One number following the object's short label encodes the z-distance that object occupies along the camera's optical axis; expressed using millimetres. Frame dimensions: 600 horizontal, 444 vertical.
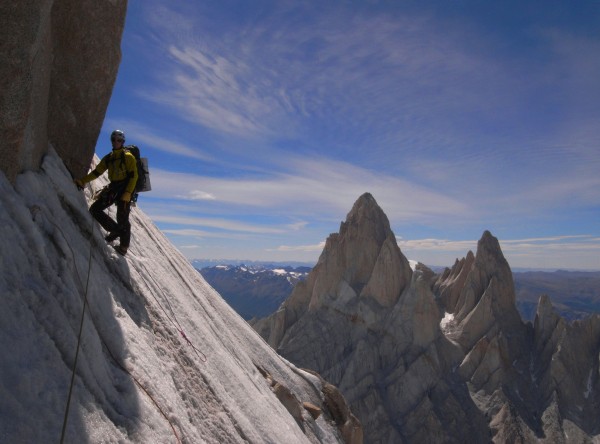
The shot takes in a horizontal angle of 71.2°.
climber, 7961
